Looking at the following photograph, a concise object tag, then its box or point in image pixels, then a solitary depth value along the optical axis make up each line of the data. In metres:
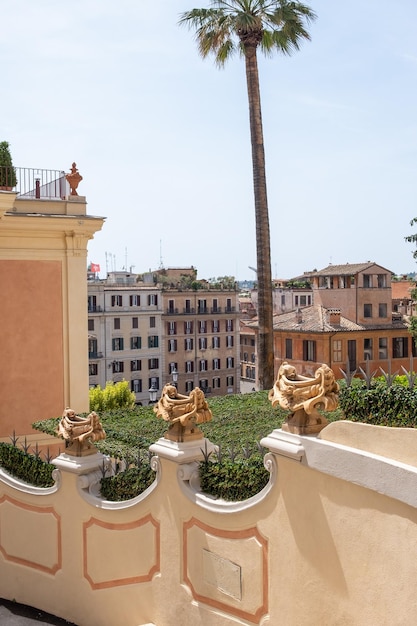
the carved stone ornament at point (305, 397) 6.19
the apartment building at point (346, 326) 44.94
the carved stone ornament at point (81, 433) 8.41
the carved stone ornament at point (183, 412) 7.43
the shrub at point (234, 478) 6.86
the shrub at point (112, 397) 28.77
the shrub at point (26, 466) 9.21
